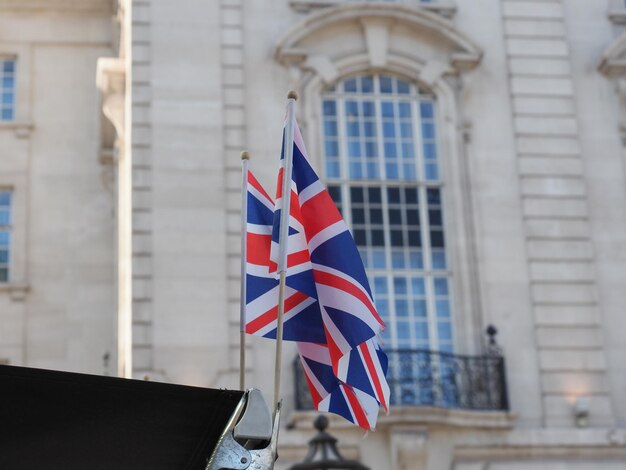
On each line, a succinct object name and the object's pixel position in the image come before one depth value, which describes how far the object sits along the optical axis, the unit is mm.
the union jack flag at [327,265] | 14637
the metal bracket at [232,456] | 9708
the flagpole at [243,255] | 13456
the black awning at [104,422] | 9213
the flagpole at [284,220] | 12781
